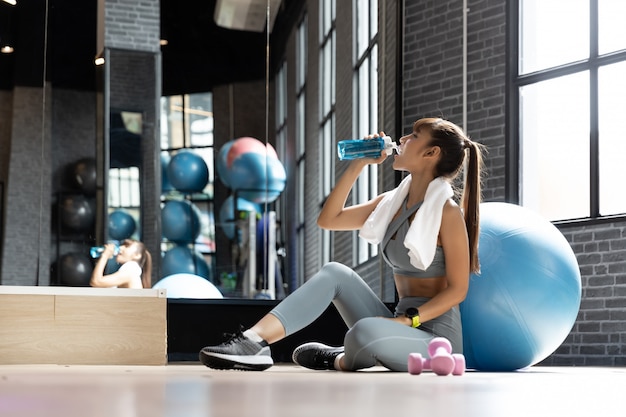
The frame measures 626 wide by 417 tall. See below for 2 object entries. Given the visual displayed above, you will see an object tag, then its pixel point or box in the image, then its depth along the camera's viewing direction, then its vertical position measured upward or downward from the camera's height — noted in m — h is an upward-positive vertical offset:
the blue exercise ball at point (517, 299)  3.61 -0.29
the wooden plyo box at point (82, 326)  4.46 -0.49
